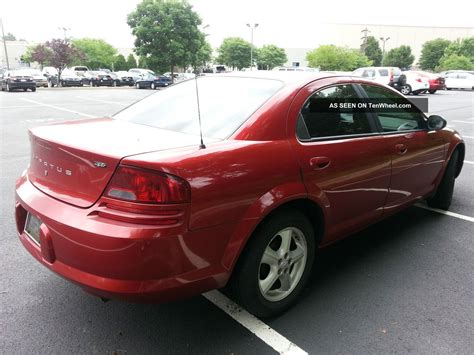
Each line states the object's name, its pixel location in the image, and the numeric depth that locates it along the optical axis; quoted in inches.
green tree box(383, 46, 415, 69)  3253.0
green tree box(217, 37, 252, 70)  2709.2
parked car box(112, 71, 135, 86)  1545.3
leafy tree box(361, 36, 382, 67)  3629.4
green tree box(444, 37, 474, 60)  2849.4
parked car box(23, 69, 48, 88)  1262.7
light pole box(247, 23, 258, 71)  2381.4
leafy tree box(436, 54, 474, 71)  2491.5
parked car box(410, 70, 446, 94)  1046.9
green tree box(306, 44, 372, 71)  2576.3
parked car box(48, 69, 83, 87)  1456.7
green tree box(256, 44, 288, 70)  3019.2
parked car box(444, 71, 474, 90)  1320.1
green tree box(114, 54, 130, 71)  2596.0
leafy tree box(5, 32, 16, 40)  5641.2
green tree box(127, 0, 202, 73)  1412.4
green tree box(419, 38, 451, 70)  3228.3
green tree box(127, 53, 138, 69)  2608.3
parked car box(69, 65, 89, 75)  1742.4
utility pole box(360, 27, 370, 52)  3846.2
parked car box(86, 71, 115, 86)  1525.6
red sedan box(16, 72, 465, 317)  84.4
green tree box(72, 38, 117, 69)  2615.7
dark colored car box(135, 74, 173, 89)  1316.4
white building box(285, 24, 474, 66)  4751.5
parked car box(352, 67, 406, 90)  987.3
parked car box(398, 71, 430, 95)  1019.9
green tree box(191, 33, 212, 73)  1497.4
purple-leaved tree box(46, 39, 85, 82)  1434.5
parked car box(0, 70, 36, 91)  1031.0
